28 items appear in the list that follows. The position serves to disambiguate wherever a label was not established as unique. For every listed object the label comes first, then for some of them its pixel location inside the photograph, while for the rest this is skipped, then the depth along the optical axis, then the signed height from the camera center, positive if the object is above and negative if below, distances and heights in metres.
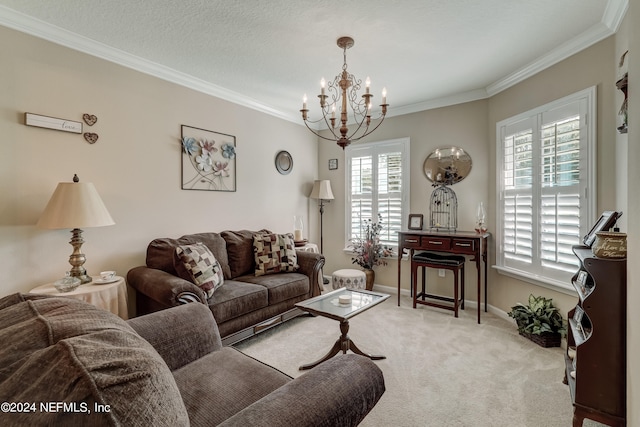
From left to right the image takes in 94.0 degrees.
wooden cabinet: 1.54 -0.73
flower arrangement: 4.28 -0.57
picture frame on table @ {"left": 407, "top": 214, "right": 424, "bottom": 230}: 3.98 -0.15
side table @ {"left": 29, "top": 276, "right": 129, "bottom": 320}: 2.07 -0.61
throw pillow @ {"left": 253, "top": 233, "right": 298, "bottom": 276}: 3.34 -0.52
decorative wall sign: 2.25 +0.67
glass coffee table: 2.21 -0.76
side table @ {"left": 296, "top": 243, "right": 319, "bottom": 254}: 3.90 -0.51
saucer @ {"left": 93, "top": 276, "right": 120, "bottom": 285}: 2.28 -0.56
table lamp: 2.11 -0.03
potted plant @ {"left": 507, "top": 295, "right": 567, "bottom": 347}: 2.64 -1.01
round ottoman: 3.79 -0.89
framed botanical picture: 3.26 +0.57
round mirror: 3.72 +0.58
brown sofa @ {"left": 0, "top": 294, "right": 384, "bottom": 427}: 0.59 -0.40
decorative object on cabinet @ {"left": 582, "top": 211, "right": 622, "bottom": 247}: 1.76 -0.08
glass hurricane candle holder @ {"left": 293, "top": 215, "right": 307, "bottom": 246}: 4.04 -0.30
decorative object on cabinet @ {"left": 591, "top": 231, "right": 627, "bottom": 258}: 1.55 -0.18
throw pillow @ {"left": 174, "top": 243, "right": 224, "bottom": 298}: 2.53 -0.51
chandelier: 2.27 +1.39
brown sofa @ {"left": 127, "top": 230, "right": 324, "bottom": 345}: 2.37 -0.73
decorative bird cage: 3.81 +0.03
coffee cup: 2.34 -0.53
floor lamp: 4.68 +0.30
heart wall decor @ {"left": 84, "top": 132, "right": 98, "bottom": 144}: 2.54 +0.62
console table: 3.28 -0.38
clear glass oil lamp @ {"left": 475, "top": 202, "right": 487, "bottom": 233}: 3.47 -0.10
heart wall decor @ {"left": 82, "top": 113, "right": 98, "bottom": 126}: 2.54 +0.77
